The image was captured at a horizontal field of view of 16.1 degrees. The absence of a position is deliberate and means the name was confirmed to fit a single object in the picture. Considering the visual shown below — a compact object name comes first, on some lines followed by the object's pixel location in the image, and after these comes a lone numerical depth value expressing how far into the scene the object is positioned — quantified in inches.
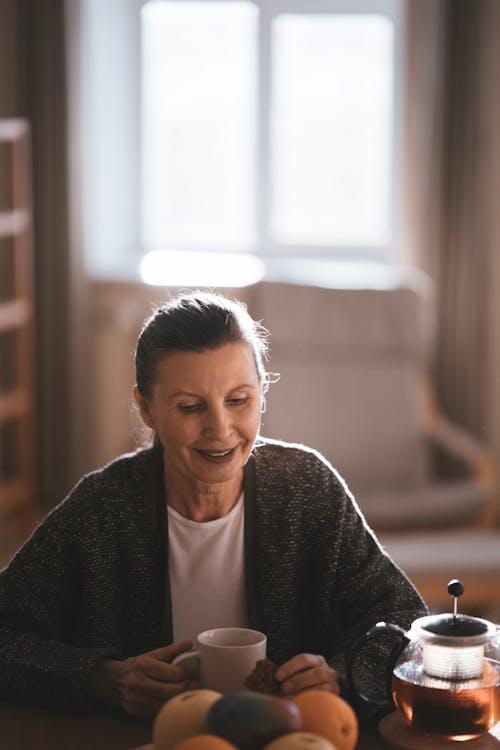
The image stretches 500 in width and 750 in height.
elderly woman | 88.6
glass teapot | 75.6
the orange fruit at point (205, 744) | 68.3
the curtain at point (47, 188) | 229.4
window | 240.5
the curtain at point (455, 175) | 216.6
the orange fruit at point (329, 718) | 72.7
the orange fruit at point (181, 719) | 71.2
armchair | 193.8
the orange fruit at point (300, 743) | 68.1
